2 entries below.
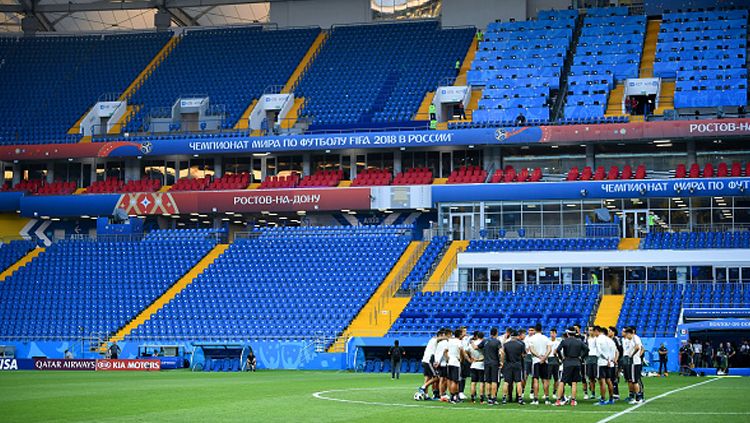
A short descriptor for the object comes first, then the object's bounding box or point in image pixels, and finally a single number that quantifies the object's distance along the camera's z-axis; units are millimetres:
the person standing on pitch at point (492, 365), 27859
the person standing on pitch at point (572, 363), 27552
